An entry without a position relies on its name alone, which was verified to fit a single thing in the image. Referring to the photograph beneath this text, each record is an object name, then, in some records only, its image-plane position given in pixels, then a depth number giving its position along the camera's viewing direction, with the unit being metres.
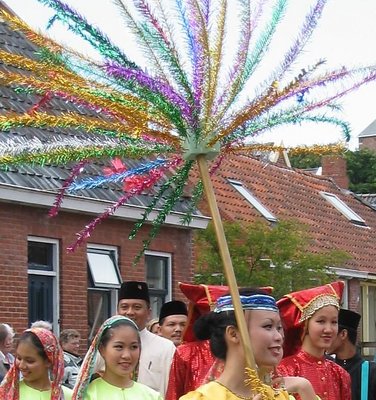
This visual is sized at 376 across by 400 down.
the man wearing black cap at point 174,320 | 9.74
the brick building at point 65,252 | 15.67
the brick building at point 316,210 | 27.72
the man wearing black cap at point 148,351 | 8.98
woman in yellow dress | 5.07
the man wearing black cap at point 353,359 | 8.12
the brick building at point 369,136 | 97.31
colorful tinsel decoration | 5.48
